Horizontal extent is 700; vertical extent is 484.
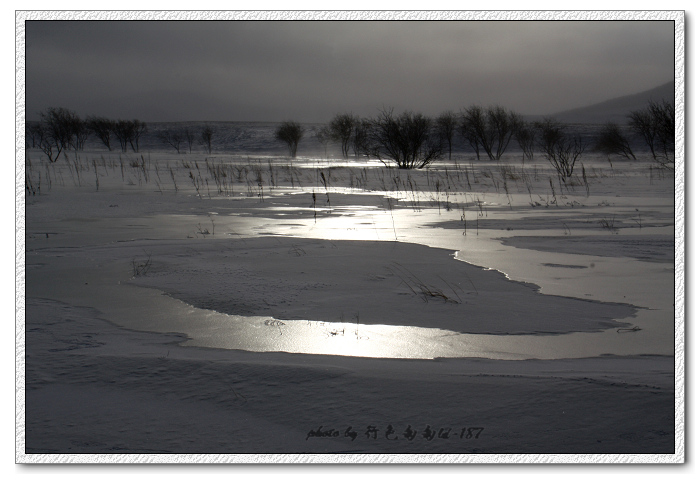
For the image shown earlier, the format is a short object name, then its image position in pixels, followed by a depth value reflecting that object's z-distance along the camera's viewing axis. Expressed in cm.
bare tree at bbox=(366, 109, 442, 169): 2378
